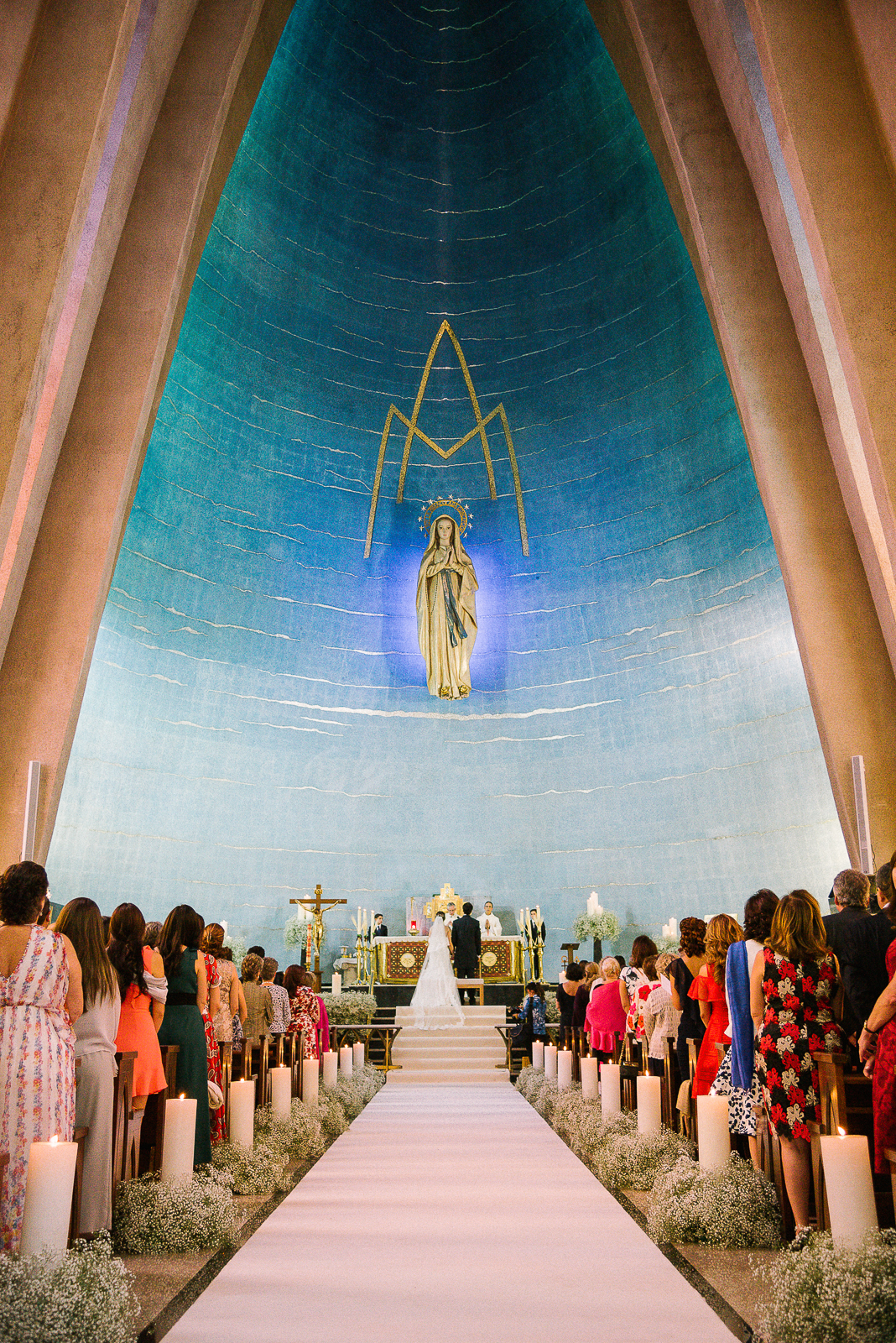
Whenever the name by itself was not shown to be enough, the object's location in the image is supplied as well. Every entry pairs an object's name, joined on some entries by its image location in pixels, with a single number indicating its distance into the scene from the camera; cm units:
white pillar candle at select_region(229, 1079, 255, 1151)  546
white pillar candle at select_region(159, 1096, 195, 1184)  426
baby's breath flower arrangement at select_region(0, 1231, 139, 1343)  258
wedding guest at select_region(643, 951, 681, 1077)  633
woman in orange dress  423
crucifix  1472
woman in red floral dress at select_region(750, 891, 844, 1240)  377
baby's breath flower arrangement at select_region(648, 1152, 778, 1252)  400
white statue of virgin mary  1755
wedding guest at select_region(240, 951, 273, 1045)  700
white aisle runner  307
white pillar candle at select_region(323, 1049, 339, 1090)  896
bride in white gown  1341
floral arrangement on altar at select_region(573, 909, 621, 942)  1531
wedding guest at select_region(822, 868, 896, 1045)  371
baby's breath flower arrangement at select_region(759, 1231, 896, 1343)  262
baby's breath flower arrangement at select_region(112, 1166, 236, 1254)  394
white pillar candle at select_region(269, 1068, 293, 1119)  657
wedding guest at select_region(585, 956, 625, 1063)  796
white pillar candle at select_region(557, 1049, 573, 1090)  884
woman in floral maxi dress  331
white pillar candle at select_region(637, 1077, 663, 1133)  561
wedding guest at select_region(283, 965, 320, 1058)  823
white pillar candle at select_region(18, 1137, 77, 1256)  284
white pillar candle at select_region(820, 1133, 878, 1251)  304
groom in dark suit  1409
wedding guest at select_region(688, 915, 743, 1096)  477
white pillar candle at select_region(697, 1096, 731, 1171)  439
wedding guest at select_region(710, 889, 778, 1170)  424
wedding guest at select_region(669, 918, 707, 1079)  547
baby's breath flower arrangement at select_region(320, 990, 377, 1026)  1276
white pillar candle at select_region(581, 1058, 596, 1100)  777
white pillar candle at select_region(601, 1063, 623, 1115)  662
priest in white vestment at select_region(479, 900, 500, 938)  1594
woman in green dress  484
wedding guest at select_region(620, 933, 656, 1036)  686
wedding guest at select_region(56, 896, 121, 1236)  377
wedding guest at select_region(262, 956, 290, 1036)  754
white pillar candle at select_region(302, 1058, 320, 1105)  770
